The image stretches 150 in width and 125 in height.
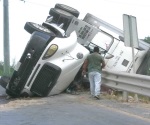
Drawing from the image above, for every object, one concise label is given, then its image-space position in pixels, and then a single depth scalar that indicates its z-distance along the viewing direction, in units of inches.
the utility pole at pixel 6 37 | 855.5
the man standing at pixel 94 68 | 468.4
